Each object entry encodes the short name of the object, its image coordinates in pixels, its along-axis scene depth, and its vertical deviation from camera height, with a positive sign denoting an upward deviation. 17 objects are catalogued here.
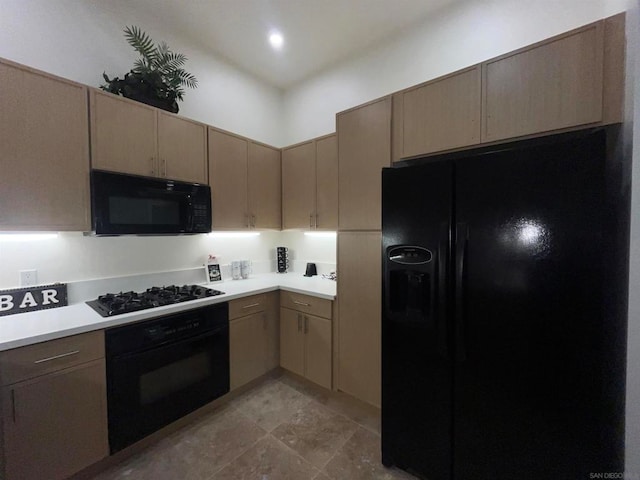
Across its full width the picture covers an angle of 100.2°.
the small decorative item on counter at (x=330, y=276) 2.78 -0.44
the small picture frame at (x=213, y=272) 2.58 -0.37
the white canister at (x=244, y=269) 2.85 -0.37
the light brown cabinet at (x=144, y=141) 1.71 +0.67
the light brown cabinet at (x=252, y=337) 2.19 -0.90
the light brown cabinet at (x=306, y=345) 2.22 -0.98
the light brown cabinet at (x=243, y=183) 2.36 +0.50
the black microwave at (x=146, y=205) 1.69 +0.21
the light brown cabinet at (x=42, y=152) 1.41 +0.47
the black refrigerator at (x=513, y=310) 1.04 -0.34
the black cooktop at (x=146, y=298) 1.67 -0.46
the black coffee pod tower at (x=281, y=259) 3.16 -0.29
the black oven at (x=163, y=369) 1.57 -0.90
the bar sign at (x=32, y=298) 1.58 -0.40
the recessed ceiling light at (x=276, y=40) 2.39 +1.79
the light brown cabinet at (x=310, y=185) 2.46 +0.49
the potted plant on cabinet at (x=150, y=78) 1.89 +1.16
